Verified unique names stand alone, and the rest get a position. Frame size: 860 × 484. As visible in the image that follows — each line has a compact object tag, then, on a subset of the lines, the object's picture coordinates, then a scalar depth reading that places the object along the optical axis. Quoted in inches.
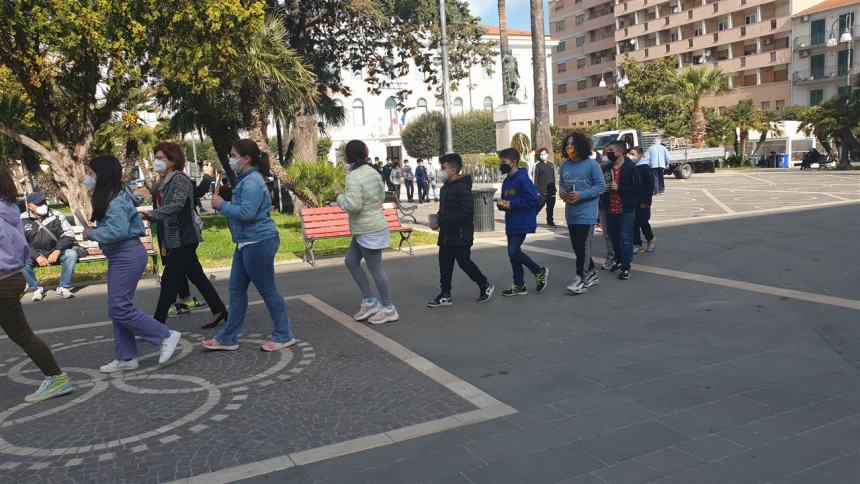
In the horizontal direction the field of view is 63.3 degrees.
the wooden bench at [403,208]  629.0
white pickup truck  1195.9
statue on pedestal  824.3
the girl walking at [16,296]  186.1
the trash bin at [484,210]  551.2
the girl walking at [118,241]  205.2
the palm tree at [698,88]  1552.7
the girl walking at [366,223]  248.2
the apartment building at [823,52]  2038.6
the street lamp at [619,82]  1764.9
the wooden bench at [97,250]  367.6
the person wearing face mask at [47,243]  348.2
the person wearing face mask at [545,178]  530.6
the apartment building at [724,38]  2235.5
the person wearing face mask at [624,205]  326.0
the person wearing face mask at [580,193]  291.0
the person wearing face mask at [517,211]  293.1
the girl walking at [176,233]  250.2
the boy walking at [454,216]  278.5
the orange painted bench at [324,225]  426.9
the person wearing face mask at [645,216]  395.9
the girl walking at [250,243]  219.1
